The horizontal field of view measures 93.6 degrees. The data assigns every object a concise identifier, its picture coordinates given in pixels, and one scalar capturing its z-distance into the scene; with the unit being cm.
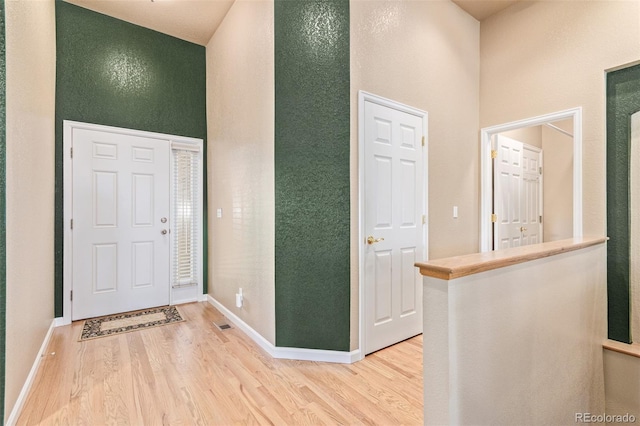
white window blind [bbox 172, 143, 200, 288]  380
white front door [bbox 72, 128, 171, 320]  317
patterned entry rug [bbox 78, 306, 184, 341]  288
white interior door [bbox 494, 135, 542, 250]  348
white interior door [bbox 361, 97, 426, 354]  243
